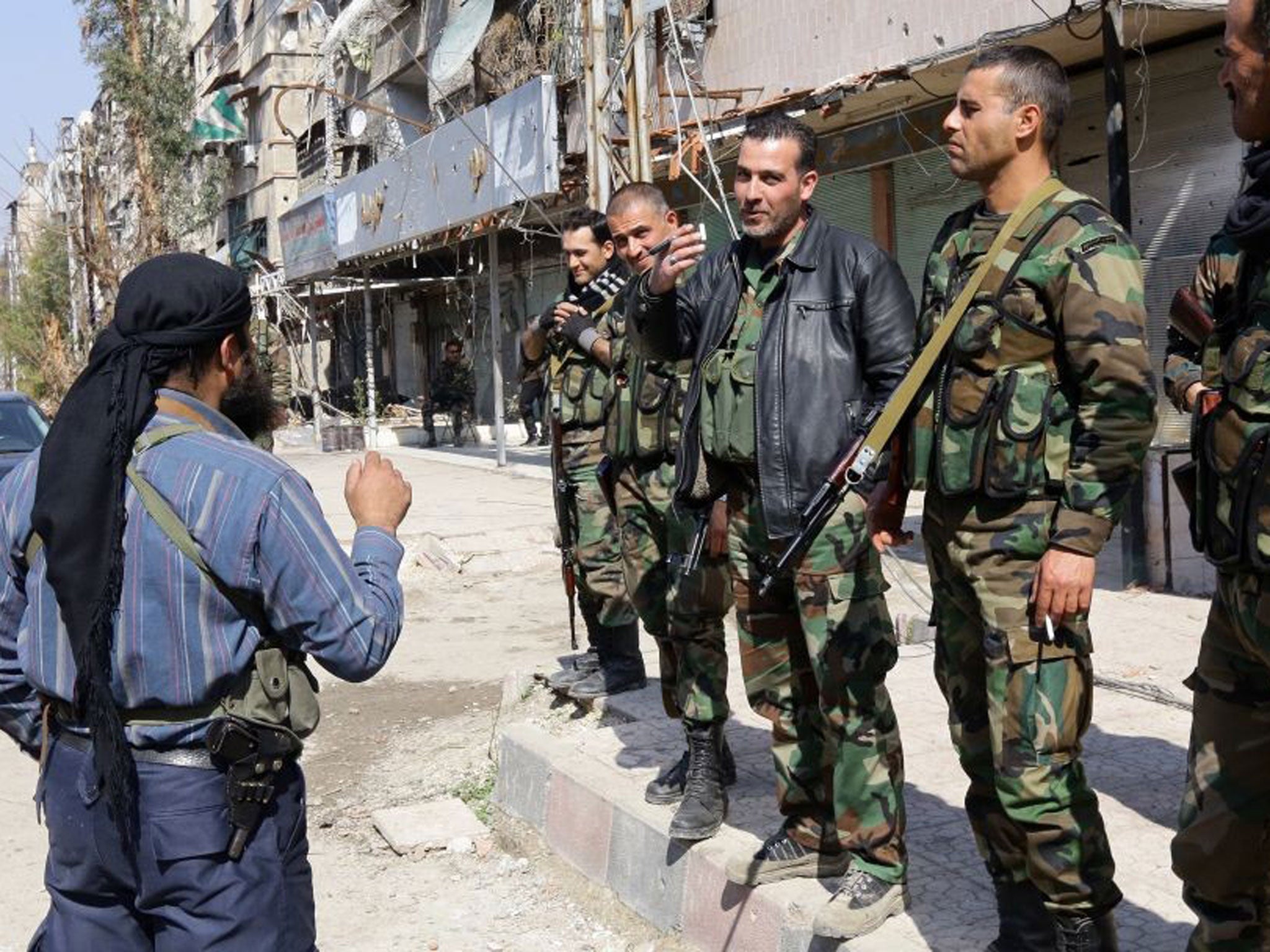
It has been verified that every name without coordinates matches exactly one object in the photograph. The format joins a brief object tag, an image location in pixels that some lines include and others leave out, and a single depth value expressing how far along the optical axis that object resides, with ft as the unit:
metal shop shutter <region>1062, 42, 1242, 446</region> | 28.32
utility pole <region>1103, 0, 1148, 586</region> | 24.38
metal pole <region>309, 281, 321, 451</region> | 78.48
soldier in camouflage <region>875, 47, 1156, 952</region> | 9.12
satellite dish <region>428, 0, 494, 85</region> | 49.34
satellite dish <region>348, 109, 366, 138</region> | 82.38
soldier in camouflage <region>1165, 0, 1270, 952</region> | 7.60
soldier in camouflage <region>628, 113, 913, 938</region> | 11.27
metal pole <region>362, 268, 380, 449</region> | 70.28
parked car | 36.29
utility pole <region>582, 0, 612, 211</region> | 29.63
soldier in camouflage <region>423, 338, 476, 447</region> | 72.33
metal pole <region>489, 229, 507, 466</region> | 55.31
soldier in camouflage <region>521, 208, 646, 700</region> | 18.19
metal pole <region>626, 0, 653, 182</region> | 28.22
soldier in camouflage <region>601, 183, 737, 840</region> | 13.47
